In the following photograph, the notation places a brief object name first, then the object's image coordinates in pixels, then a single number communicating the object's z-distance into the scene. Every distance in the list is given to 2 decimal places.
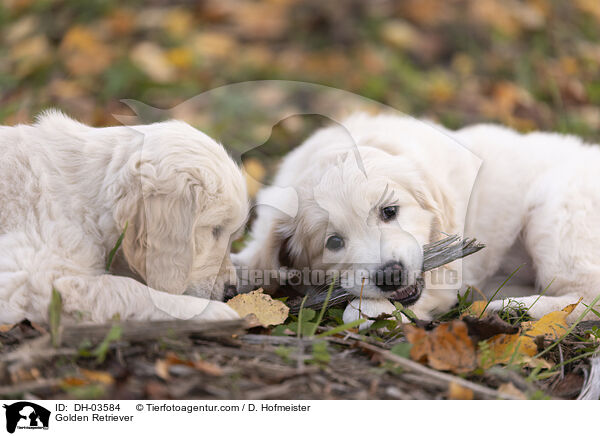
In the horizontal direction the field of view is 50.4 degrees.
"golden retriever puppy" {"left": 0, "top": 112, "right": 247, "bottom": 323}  2.79
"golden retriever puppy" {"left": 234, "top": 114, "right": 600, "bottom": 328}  3.33
